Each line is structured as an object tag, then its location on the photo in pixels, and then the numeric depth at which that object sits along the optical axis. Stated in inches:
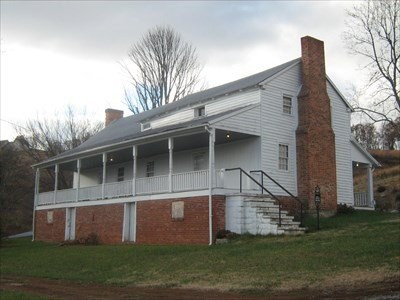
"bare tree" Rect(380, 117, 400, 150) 2012.1
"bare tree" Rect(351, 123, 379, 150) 2236.0
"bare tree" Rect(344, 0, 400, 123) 1380.4
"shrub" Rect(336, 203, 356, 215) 1009.6
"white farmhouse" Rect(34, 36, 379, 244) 841.5
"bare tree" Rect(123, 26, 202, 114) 2128.4
